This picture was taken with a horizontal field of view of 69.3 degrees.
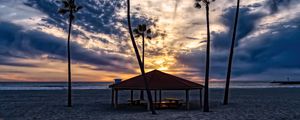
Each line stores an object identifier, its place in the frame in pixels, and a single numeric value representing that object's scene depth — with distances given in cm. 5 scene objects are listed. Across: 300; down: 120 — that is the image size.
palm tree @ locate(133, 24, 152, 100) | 2380
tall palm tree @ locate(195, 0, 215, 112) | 1518
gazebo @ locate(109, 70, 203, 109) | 1620
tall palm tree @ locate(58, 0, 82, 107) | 1830
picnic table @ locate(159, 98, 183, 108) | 1682
